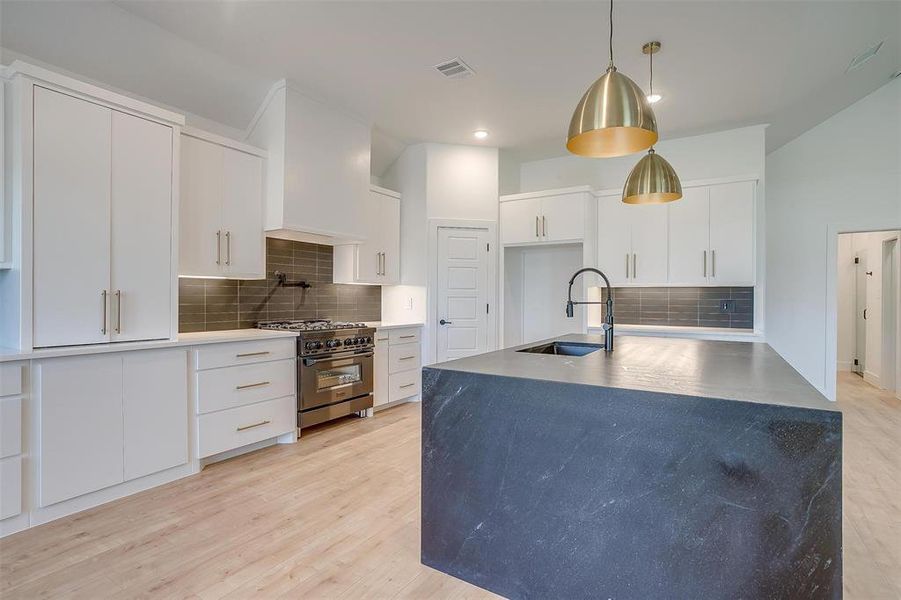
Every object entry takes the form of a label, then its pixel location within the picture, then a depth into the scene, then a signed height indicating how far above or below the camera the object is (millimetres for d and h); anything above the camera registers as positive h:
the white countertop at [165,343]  2205 -281
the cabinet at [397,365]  4480 -715
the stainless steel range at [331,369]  3641 -630
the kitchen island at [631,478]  1253 -610
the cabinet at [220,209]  3164 +690
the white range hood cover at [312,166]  3604 +1171
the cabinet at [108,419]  2299 -702
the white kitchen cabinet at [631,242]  4598 +613
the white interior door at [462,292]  4961 +74
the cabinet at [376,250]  4617 +531
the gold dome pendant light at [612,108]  1770 +787
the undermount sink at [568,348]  2733 -319
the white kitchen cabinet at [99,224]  2344 +433
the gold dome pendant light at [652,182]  2627 +715
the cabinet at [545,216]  4780 +934
